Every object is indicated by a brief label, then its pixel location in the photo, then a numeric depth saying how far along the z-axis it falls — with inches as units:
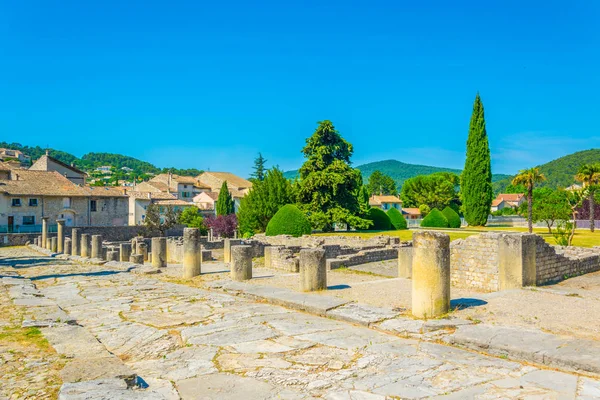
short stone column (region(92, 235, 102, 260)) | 894.4
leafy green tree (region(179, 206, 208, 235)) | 2007.9
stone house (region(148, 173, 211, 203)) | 3236.7
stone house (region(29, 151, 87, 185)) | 2346.6
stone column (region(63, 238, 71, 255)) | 1130.7
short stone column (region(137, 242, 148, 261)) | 892.6
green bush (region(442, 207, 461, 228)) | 1872.0
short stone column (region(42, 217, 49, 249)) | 1384.1
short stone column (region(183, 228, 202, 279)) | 558.6
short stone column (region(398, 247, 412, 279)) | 560.8
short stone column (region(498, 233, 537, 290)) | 444.1
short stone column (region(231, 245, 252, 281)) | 515.8
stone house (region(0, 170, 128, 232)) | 1744.6
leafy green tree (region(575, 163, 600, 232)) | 1962.1
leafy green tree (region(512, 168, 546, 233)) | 1798.7
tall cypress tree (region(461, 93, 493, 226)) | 2076.8
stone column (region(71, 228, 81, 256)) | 1045.8
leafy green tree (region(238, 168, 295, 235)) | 1642.5
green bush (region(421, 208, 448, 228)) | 1800.0
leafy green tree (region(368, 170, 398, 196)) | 4672.7
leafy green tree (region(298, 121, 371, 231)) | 1594.5
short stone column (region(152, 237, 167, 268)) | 682.2
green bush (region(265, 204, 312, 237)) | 1243.8
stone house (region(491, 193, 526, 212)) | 4372.5
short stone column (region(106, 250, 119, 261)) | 848.3
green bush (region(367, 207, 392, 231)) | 1758.1
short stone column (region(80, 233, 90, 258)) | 957.8
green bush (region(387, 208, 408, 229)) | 1863.9
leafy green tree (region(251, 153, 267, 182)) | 3819.1
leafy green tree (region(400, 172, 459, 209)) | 3137.3
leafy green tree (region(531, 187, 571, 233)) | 1213.1
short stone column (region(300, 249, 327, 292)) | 437.7
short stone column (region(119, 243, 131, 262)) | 856.7
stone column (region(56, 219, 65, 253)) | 1198.3
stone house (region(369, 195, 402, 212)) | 3752.5
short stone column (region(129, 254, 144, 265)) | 798.5
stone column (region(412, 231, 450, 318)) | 313.4
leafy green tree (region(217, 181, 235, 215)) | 2506.2
